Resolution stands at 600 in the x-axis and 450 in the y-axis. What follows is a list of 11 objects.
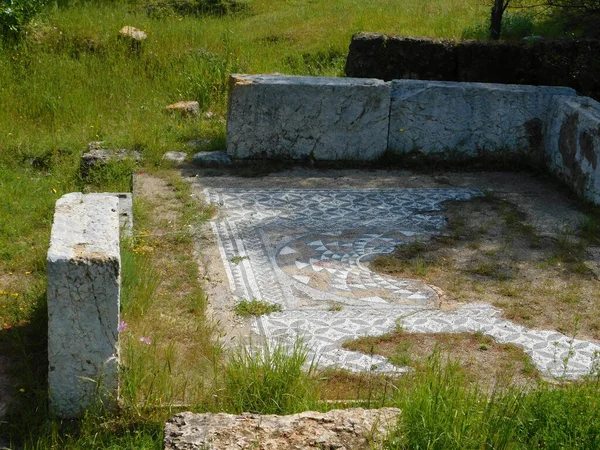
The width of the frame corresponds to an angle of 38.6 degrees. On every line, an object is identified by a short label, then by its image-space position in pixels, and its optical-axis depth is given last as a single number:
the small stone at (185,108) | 9.13
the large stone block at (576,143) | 7.12
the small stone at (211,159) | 7.90
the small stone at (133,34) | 10.74
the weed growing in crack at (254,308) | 5.08
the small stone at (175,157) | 7.96
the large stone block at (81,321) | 3.75
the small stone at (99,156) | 7.59
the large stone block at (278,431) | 3.28
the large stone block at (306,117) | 7.88
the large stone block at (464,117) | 8.11
